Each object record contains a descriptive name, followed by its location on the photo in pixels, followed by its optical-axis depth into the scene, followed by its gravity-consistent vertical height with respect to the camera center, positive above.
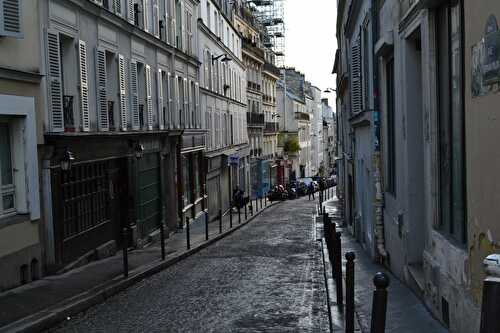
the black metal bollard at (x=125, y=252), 12.87 -2.02
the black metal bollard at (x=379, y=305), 4.60 -1.13
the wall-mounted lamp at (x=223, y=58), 35.41 +4.28
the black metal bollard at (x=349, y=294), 7.52 -1.70
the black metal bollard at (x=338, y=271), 9.80 -1.97
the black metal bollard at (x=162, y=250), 16.03 -2.48
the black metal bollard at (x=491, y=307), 3.21 -0.81
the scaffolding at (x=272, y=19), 76.38 +13.30
